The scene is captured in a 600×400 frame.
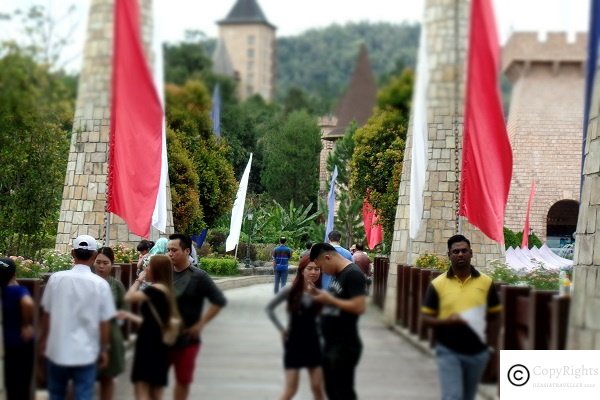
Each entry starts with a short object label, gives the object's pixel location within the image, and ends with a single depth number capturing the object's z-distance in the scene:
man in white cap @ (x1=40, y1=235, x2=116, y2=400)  7.73
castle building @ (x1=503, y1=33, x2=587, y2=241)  33.75
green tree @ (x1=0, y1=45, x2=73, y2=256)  17.05
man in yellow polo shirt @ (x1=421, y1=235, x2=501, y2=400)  7.65
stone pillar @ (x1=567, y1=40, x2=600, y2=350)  9.57
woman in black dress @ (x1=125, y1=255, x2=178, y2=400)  7.75
